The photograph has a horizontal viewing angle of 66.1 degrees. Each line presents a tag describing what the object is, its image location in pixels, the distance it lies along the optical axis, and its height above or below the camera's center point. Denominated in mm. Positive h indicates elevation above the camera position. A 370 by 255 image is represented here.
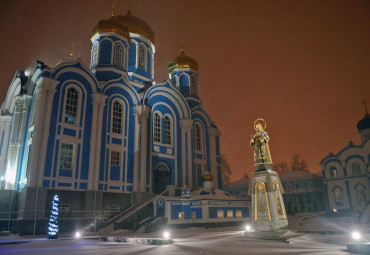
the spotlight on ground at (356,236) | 8062 -828
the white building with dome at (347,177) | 30375 +3092
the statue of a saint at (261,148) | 12075 +2482
